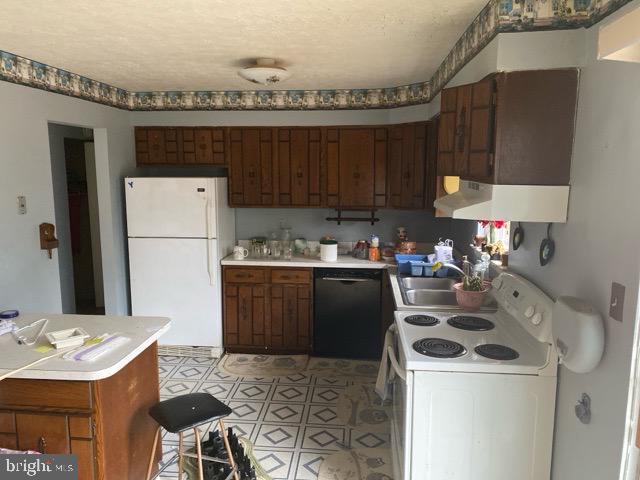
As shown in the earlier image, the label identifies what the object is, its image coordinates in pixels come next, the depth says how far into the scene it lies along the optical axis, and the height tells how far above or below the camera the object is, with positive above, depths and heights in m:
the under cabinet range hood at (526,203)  1.88 -0.06
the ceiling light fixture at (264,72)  2.94 +0.74
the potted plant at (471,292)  2.68 -0.59
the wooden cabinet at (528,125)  1.85 +0.26
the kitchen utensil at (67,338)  2.05 -0.68
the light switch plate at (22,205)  3.10 -0.12
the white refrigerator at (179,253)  4.04 -0.58
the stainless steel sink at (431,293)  2.82 -0.71
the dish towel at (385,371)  2.69 -1.09
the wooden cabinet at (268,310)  4.13 -1.09
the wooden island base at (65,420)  1.93 -0.97
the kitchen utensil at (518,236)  2.39 -0.24
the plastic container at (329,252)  4.14 -0.56
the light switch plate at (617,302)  1.47 -0.36
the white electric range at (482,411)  1.94 -0.93
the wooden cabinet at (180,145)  4.32 +0.40
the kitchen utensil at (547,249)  2.01 -0.26
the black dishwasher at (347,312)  4.04 -1.08
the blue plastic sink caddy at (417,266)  3.54 -0.60
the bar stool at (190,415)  2.05 -1.02
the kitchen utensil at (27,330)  2.13 -0.70
